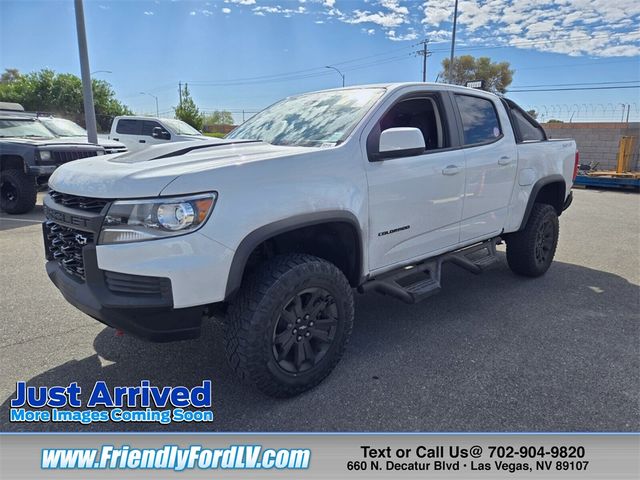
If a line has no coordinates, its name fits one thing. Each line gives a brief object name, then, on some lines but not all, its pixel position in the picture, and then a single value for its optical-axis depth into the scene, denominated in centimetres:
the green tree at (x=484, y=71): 5088
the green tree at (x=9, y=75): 6575
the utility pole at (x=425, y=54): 4212
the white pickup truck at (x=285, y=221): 222
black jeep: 780
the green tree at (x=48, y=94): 4644
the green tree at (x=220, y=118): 8512
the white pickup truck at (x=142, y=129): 1314
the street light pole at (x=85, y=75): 1080
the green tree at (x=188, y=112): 3841
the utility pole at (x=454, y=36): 2276
